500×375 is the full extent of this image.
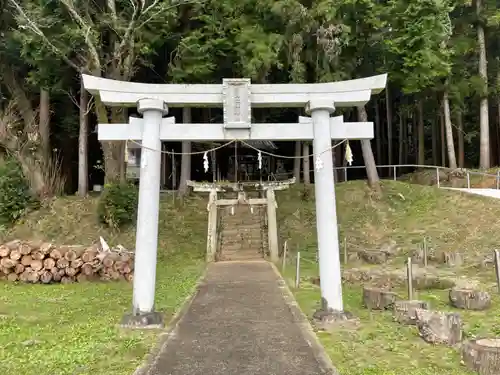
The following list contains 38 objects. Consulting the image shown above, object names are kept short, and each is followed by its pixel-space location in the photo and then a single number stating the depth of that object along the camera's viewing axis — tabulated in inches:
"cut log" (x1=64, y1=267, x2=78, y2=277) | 493.0
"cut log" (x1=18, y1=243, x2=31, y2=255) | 493.4
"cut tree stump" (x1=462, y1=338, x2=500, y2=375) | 205.2
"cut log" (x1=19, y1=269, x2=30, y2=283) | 490.9
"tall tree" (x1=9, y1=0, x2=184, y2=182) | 652.1
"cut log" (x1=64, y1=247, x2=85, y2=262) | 496.6
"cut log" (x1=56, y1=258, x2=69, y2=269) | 491.5
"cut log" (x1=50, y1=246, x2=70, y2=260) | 494.0
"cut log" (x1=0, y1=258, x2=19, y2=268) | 489.1
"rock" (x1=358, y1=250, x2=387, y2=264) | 582.2
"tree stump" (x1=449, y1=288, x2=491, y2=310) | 336.0
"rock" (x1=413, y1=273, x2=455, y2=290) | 440.2
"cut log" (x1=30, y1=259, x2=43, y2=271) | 490.9
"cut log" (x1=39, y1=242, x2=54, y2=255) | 495.2
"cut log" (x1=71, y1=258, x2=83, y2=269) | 493.0
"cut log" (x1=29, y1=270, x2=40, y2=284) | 489.4
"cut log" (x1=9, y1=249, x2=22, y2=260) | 489.4
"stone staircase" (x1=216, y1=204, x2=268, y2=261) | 681.0
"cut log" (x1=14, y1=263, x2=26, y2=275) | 493.0
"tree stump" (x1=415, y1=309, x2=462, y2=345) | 251.6
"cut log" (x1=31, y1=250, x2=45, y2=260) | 493.4
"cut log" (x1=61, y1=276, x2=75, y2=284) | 492.8
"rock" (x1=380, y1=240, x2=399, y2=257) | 609.3
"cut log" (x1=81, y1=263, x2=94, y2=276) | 496.1
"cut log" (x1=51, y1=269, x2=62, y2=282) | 492.1
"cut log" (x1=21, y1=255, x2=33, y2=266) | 493.4
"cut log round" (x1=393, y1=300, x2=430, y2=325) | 293.3
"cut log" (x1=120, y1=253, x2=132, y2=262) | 509.0
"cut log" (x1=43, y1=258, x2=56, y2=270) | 491.5
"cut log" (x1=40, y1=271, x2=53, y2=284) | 489.7
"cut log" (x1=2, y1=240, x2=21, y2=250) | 499.1
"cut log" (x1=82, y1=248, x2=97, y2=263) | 498.9
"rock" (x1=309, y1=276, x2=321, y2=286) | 468.8
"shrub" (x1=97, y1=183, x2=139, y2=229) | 692.7
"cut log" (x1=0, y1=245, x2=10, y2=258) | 493.0
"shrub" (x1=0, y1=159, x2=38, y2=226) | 709.9
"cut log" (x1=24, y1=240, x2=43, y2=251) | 498.9
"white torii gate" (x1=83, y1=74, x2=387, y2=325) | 307.1
